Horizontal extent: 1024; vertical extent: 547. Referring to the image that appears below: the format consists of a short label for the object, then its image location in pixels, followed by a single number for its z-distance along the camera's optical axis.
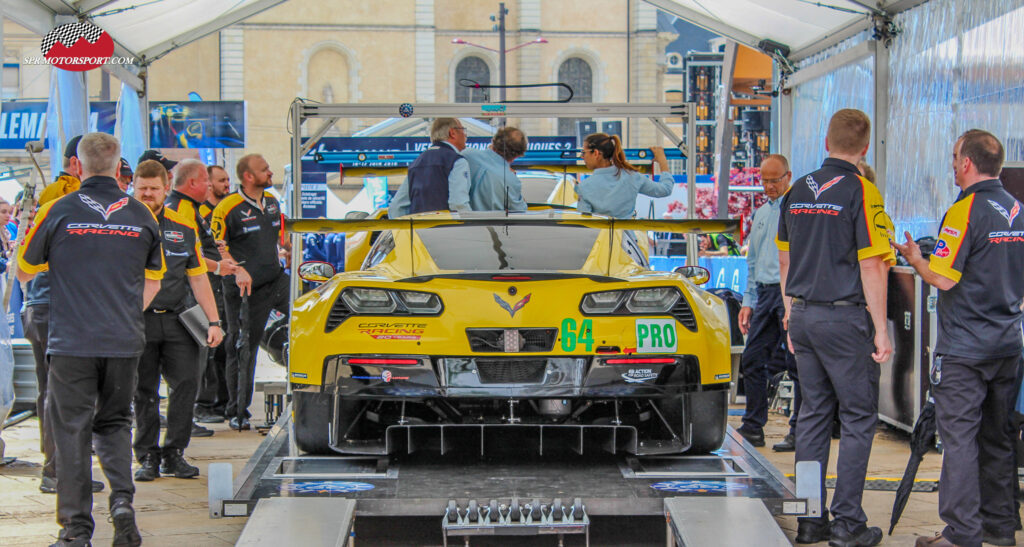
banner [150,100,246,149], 18.62
